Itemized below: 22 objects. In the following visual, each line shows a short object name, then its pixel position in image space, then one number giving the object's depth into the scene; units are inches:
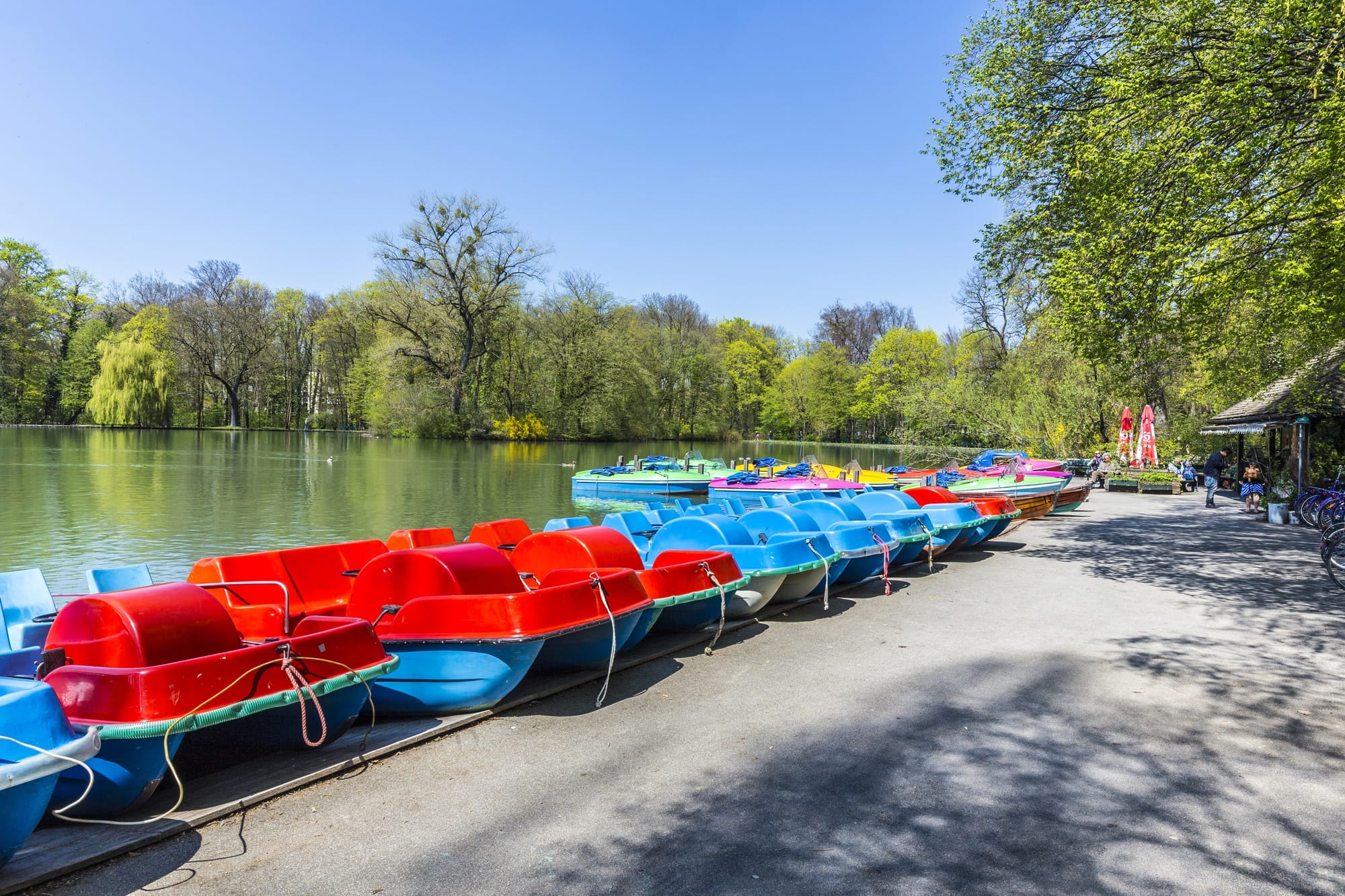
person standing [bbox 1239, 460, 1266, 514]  801.6
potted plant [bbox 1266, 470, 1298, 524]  698.2
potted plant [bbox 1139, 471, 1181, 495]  1093.8
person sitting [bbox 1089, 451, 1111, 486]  1187.3
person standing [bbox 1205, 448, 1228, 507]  905.7
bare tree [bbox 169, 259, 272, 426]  2849.4
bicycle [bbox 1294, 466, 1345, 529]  607.8
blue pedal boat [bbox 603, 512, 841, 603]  329.1
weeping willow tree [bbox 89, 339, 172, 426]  2573.8
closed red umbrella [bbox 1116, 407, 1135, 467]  1291.8
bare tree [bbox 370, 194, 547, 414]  2458.2
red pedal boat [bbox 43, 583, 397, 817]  156.5
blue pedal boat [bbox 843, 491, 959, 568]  433.4
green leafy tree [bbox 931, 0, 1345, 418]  436.8
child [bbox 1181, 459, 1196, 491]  1138.0
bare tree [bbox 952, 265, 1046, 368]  1723.7
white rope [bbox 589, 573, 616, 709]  231.9
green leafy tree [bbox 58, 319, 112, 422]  2795.3
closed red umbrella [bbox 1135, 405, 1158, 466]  1153.4
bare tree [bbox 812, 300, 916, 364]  3730.3
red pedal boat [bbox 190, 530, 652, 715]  215.8
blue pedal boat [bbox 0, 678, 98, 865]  129.0
